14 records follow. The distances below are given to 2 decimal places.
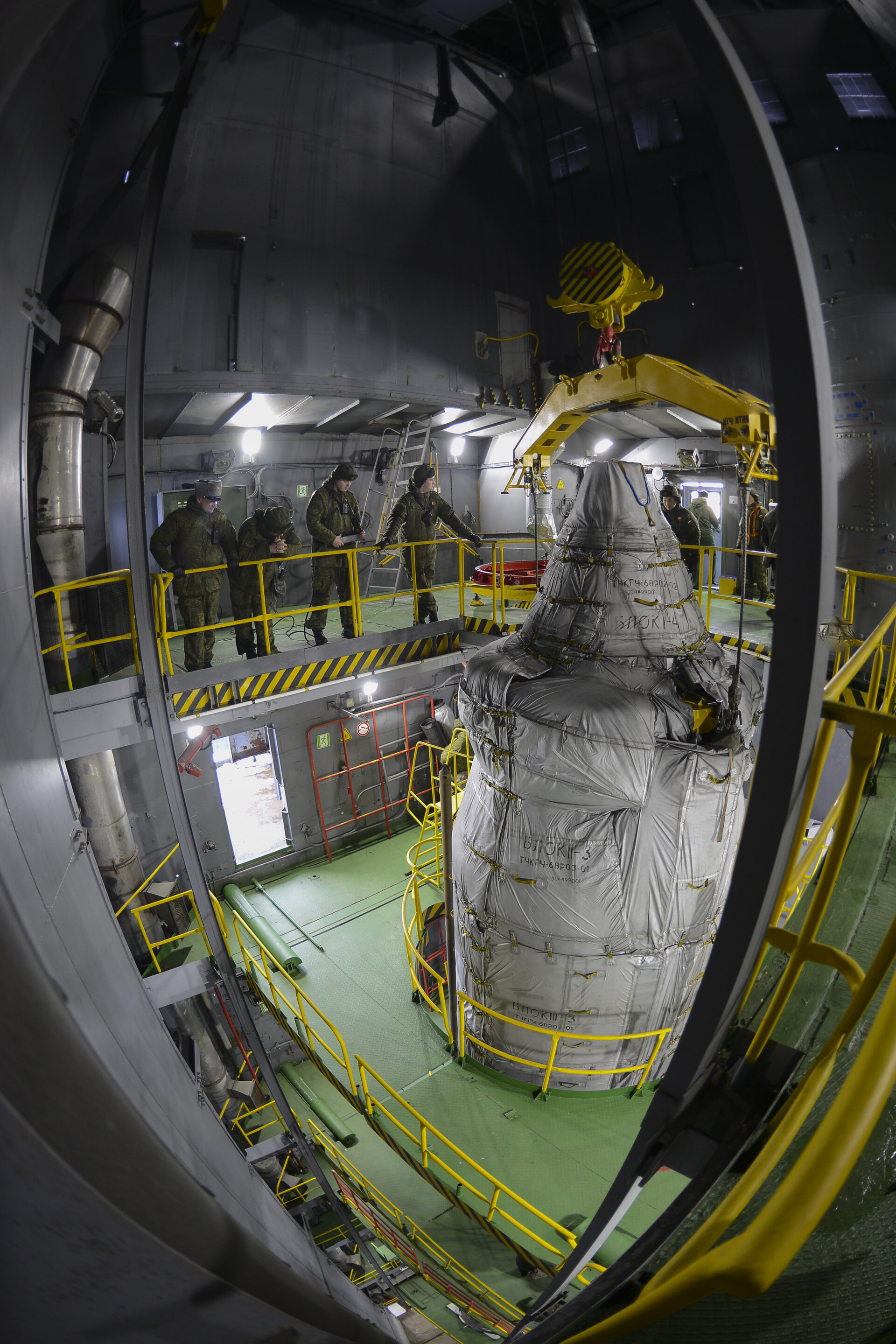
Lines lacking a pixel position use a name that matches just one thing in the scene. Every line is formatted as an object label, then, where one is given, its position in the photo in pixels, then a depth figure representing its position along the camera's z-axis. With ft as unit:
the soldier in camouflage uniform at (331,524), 29.09
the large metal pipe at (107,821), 16.98
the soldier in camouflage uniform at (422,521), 31.86
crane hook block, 20.02
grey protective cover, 17.29
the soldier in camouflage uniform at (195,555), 24.76
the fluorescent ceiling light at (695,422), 39.99
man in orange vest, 37.50
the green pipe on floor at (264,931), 28.53
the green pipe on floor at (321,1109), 22.81
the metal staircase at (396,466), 35.88
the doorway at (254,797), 35.76
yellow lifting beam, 18.04
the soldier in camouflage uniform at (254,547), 27.48
